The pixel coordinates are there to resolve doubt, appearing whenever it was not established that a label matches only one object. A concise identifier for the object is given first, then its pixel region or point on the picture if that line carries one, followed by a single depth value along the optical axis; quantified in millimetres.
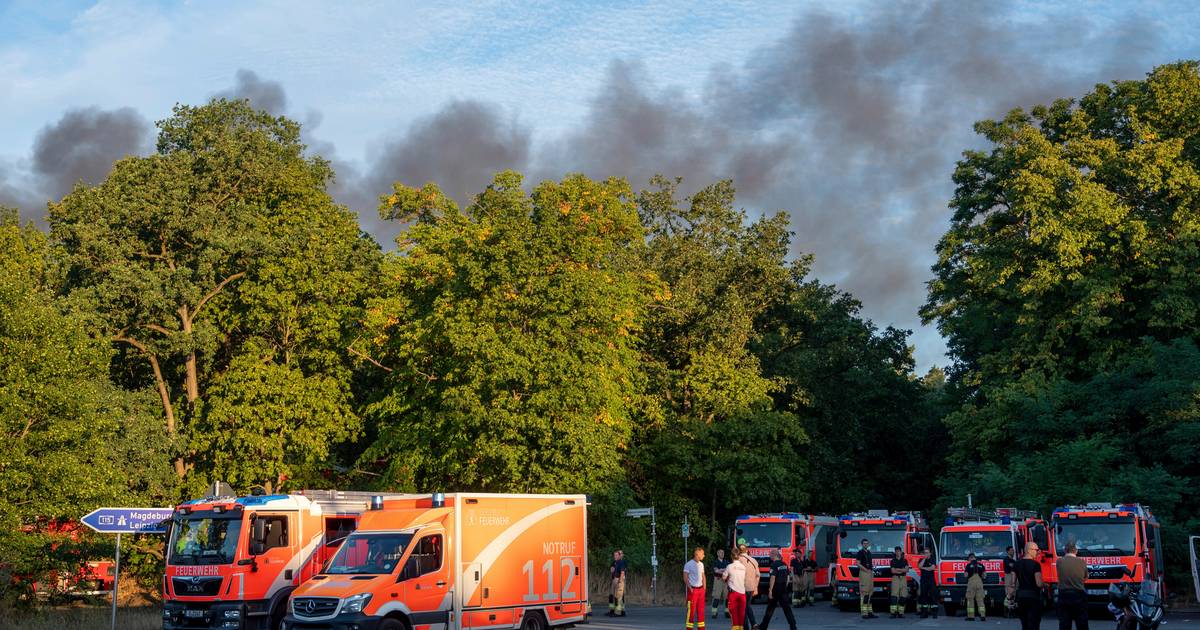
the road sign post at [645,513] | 37875
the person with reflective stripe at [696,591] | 22844
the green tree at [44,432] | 33375
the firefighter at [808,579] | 39219
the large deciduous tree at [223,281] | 44688
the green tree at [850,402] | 58500
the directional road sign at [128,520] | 23906
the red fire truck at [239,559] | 23375
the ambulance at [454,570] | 19219
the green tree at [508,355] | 39750
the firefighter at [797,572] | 38594
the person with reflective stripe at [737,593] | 21609
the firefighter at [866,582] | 33025
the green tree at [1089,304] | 40281
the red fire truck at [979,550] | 32500
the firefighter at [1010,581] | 31703
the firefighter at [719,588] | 29742
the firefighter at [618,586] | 32906
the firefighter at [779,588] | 23484
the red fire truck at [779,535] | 38688
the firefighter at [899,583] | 33259
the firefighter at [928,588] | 33781
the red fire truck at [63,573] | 34375
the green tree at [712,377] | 52750
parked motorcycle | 18594
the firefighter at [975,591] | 30812
